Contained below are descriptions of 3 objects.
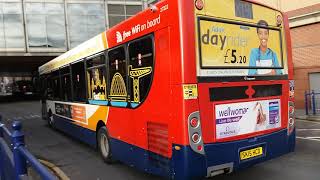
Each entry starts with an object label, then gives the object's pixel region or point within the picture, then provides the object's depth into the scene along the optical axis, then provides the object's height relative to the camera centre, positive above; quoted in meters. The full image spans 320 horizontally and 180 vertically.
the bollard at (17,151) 3.68 -0.56
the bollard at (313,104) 16.17 -0.87
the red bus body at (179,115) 5.29 -0.37
